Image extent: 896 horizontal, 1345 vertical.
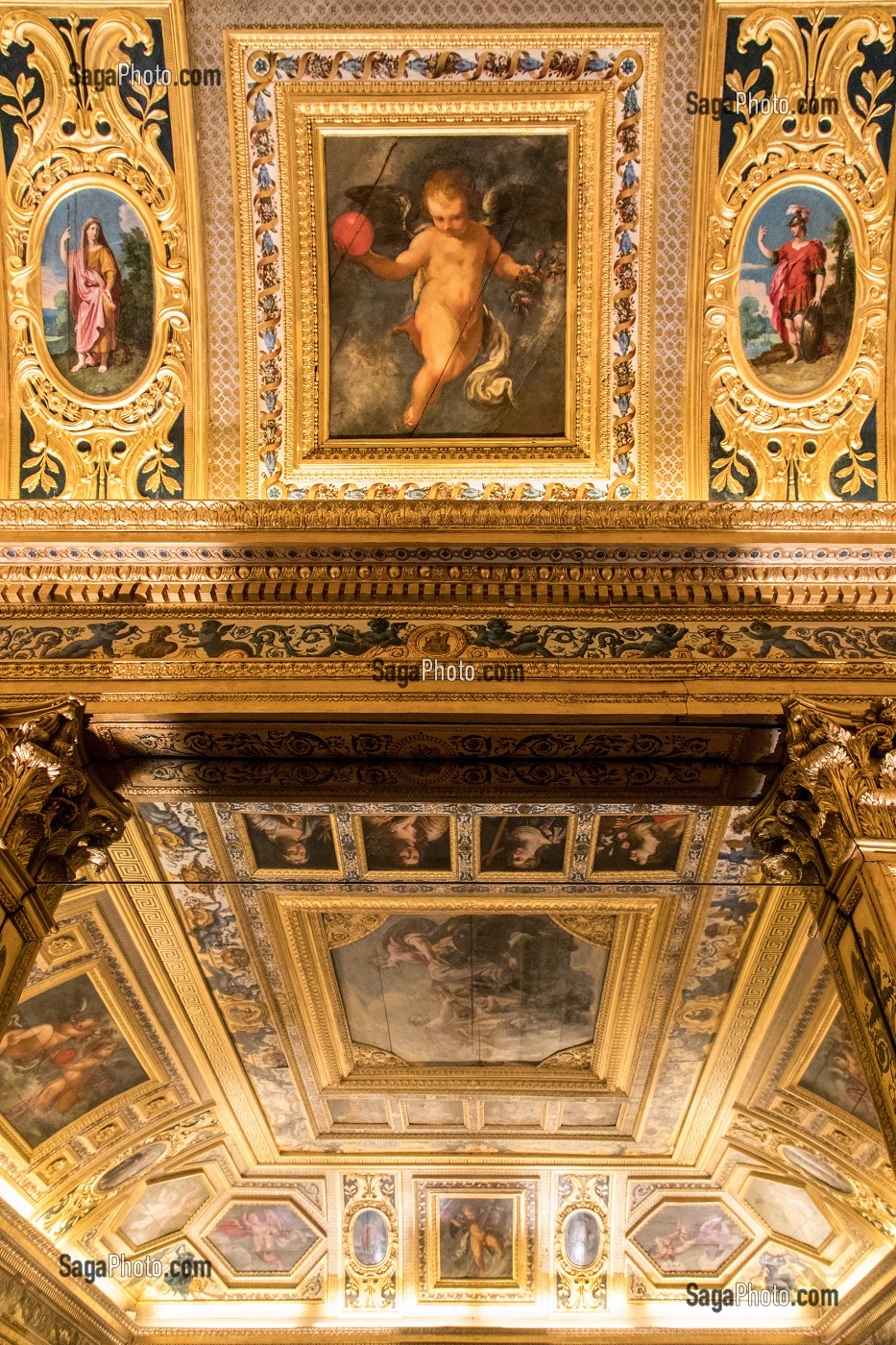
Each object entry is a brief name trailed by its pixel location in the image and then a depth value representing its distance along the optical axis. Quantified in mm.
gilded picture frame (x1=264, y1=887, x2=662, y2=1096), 9883
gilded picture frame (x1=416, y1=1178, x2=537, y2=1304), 13070
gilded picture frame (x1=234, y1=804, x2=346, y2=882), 8992
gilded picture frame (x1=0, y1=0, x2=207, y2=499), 7766
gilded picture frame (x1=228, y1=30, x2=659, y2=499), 7727
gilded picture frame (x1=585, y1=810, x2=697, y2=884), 9000
